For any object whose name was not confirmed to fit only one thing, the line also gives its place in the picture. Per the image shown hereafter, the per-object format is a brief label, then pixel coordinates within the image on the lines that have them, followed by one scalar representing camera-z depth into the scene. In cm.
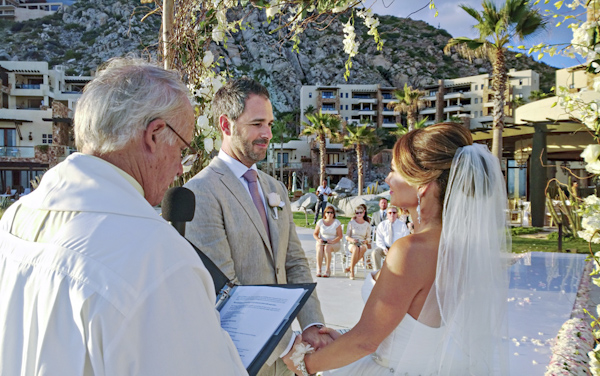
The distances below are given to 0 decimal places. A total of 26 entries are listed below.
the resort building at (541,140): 1620
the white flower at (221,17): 332
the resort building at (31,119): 3850
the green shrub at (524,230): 1648
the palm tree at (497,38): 1552
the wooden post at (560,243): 1113
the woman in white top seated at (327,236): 955
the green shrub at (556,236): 1430
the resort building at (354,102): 7706
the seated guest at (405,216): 1119
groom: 238
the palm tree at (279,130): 6206
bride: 223
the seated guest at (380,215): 1164
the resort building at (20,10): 10500
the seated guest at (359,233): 962
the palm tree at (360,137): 3716
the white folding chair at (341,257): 995
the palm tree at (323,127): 4034
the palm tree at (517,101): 6262
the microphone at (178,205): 178
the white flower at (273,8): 284
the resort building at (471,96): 6938
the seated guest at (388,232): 894
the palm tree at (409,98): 4412
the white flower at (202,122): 304
